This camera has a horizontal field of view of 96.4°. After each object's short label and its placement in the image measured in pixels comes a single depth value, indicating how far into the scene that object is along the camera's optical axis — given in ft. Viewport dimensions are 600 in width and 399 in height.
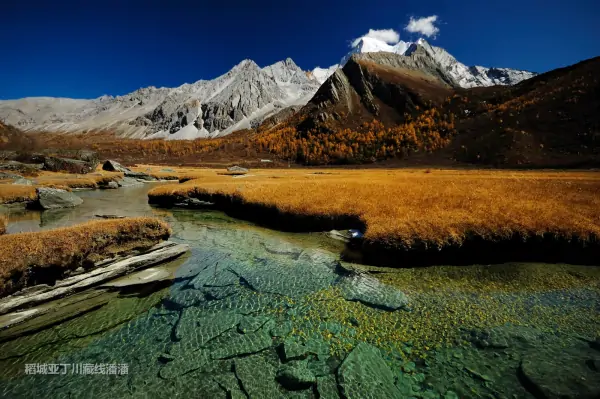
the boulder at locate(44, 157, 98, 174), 226.38
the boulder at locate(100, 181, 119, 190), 190.33
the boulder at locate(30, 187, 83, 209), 106.73
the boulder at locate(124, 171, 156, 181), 246.21
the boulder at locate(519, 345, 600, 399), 24.89
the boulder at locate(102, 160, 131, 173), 270.07
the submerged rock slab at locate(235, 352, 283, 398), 26.32
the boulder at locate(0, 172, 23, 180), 161.27
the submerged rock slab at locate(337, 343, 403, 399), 25.91
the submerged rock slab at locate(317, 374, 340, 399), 25.84
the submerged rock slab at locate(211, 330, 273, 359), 31.12
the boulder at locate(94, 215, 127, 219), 85.26
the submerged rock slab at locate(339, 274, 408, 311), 39.93
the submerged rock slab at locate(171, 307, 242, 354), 33.09
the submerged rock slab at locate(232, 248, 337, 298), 45.32
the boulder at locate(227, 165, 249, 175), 319.94
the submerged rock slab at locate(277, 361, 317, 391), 27.14
